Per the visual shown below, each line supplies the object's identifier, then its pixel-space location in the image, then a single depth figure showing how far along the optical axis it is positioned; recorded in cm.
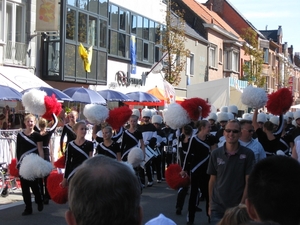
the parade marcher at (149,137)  1427
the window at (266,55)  6341
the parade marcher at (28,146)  961
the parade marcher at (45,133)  1020
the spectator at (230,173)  619
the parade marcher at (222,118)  1319
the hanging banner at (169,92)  2453
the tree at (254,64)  4766
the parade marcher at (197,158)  901
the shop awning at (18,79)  1786
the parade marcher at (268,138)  925
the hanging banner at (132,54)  2975
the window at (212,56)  4356
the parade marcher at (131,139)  1195
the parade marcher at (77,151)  909
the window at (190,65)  3850
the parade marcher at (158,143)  1530
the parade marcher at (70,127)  1139
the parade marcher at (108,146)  976
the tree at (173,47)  3106
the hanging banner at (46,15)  2102
